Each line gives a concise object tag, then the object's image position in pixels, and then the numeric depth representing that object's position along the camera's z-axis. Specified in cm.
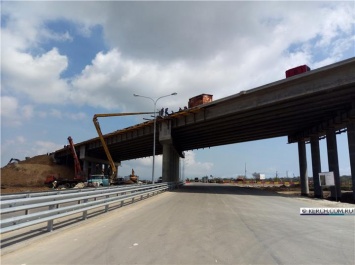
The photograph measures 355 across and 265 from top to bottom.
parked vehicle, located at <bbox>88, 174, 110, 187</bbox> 4585
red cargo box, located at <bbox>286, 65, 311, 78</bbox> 2967
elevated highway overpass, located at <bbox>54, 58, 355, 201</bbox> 2827
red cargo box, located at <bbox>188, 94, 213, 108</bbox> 4112
